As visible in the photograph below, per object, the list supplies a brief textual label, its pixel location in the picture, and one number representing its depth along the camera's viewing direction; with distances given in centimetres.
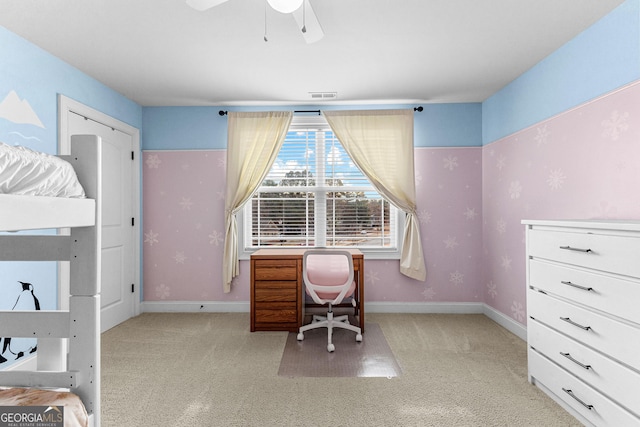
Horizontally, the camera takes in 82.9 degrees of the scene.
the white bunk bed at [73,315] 127
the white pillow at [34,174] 108
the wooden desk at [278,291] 353
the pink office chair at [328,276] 312
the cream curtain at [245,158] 408
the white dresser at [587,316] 165
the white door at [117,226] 364
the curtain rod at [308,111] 411
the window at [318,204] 425
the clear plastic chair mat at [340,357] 265
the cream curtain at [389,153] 406
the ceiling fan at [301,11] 170
